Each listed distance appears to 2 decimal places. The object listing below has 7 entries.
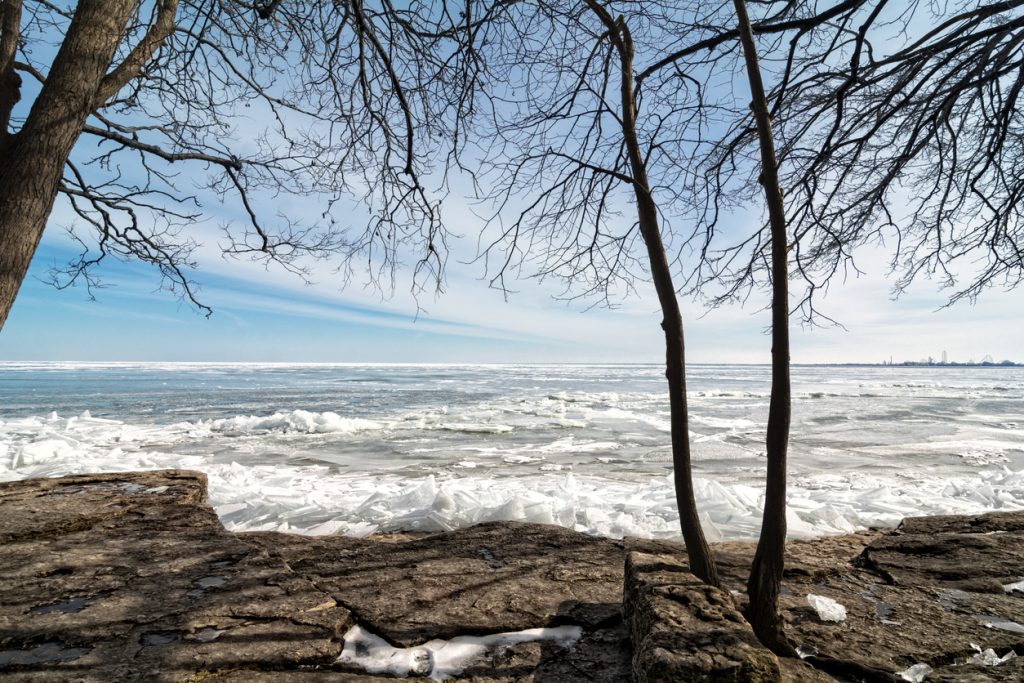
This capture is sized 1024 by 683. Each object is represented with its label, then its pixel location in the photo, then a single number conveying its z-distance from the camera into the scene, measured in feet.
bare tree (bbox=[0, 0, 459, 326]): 8.47
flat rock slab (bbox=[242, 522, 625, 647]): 9.43
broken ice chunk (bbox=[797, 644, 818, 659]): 8.87
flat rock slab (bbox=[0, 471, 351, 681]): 7.70
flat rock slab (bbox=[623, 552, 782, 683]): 6.48
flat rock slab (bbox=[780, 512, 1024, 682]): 8.75
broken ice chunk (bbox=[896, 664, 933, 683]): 8.08
